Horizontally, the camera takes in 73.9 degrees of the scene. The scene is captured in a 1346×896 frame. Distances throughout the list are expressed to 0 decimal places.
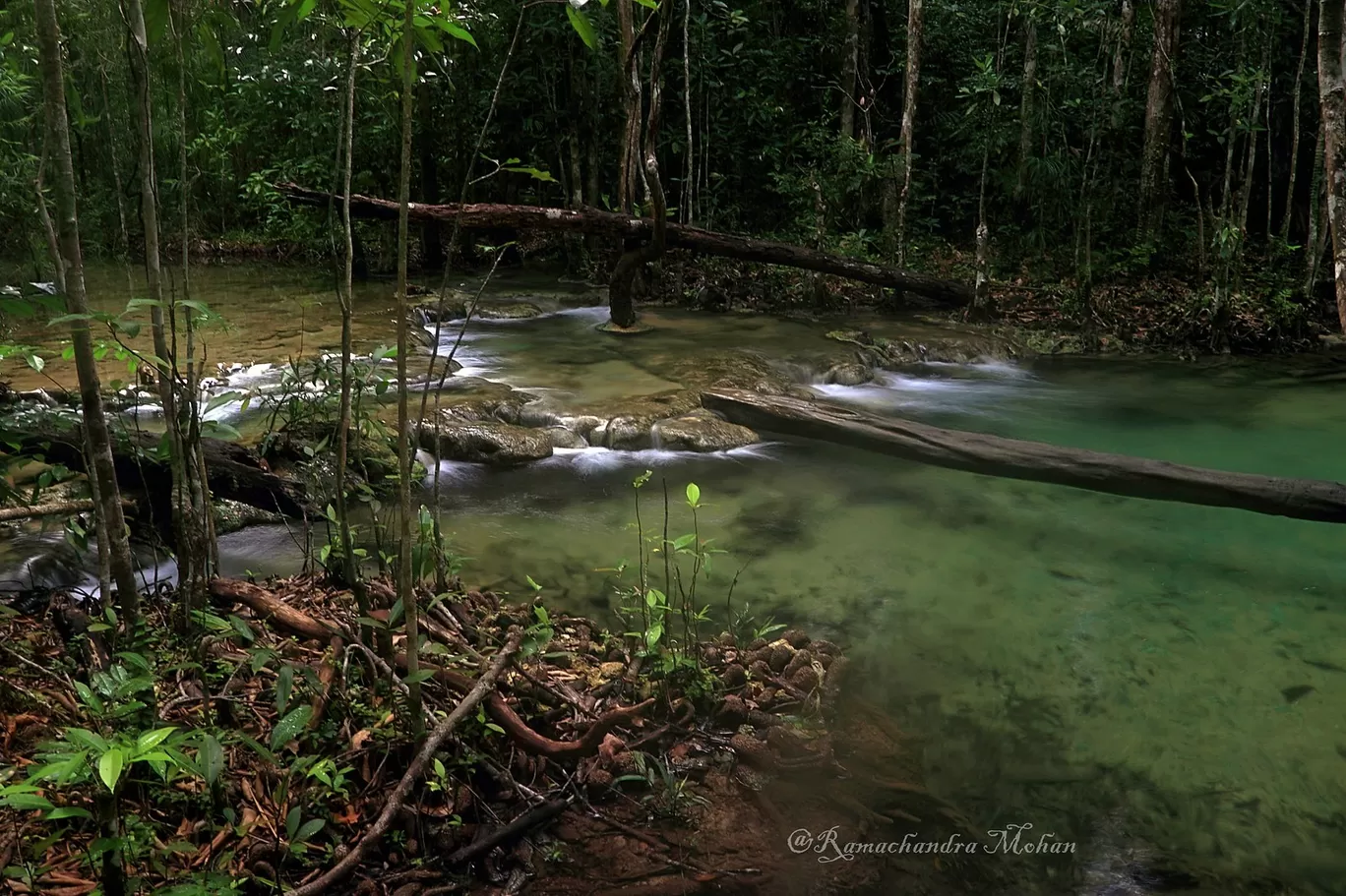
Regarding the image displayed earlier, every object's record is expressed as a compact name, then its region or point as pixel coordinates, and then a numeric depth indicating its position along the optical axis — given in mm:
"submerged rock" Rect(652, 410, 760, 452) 7520
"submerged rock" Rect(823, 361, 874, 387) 9930
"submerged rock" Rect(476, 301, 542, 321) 12625
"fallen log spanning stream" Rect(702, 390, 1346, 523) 5375
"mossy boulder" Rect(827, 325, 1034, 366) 10930
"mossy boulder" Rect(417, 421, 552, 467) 7074
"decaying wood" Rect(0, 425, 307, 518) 3992
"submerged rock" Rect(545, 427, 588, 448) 7453
